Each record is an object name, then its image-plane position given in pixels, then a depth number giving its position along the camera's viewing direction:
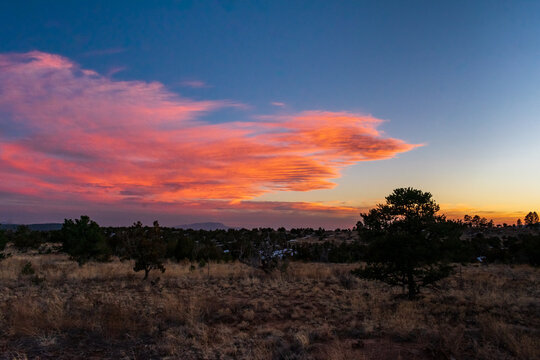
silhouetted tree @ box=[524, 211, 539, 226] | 92.23
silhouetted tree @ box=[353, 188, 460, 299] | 13.63
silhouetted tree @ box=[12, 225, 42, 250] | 48.38
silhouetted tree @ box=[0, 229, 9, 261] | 27.55
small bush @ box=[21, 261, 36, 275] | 22.41
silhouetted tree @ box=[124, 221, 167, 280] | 21.94
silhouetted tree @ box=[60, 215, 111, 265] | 28.88
